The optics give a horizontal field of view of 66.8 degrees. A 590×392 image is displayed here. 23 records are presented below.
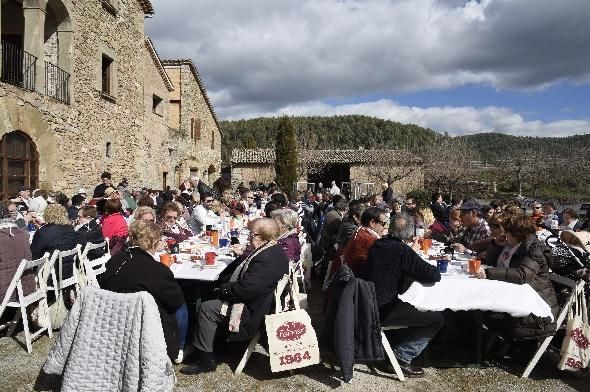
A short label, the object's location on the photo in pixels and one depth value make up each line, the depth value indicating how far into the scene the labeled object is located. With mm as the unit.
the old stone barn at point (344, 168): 32062
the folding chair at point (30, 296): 4090
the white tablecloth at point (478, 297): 3705
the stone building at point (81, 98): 9859
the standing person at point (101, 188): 10148
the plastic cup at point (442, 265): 4461
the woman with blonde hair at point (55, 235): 4812
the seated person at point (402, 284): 3783
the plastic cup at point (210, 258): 4570
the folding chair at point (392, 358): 3834
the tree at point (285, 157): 26438
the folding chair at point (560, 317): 3789
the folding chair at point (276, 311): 3828
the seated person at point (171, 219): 5980
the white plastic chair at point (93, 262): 4051
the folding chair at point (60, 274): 4637
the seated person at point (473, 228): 6203
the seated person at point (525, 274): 3841
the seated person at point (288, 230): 5023
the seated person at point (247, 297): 3725
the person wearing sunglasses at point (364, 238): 4344
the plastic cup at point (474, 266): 4277
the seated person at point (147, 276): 3066
